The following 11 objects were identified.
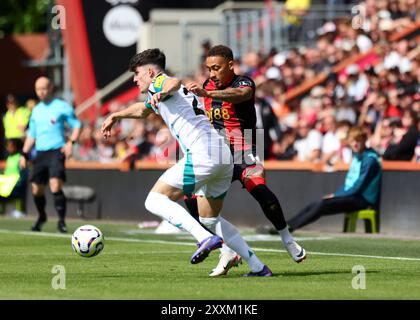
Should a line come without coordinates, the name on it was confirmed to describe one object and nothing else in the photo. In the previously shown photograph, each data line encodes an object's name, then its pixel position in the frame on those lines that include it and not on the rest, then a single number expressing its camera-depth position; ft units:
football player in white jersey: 36.11
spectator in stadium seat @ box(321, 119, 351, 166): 64.18
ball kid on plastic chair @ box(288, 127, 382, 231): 59.26
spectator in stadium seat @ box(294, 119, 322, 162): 67.77
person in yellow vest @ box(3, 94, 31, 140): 91.71
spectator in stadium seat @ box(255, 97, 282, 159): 69.62
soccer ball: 40.93
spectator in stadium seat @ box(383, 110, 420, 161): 61.00
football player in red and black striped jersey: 39.14
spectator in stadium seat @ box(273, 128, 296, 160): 71.61
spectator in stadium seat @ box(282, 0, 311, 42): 91.71
